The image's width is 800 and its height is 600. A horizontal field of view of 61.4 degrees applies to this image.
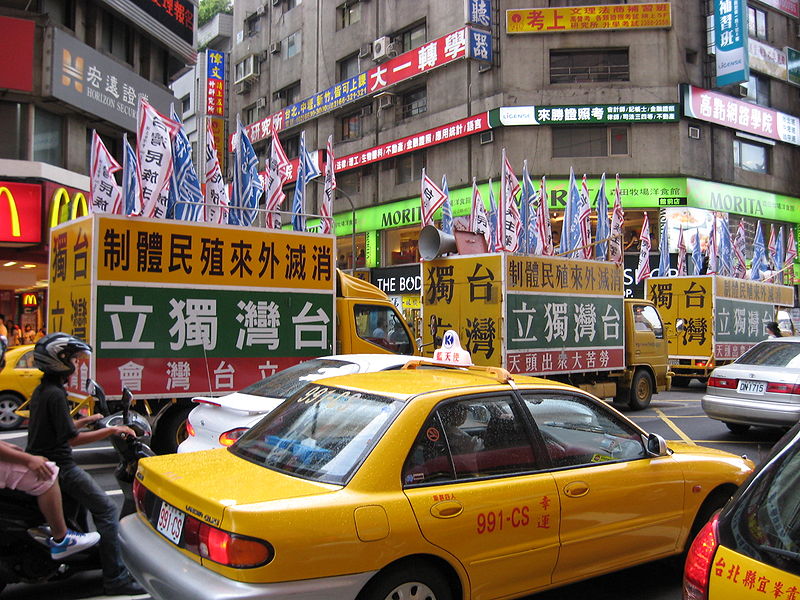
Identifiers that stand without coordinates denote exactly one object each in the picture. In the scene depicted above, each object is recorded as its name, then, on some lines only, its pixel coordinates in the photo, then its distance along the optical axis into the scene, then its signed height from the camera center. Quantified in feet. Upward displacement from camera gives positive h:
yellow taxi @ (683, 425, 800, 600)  6.95 -2.44
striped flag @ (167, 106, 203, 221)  36.76 +7.88
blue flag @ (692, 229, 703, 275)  84.43 +8.68
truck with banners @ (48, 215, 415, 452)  25.86 +0.70
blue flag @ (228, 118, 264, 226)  42.29 +9.14
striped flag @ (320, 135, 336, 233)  42.39 +8.43
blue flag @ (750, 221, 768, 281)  84.24 +8.32
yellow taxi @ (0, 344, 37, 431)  34.94 -3.27
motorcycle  12.32 -4.15
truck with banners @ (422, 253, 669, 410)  38.06 +0.12
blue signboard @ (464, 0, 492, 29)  92.58 +42.78
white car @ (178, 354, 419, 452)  19.94 -2.46
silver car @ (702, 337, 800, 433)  29.09 -3.03
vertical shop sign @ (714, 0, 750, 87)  90.74 +38.11
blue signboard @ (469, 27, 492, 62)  92.32 +38.10
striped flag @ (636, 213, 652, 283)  74.46 +7.49
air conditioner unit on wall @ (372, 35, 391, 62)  107.24 +43.68
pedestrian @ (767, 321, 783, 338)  57.16 -0.71
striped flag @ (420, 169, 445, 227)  54.08 +9.91
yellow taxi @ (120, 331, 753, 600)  9.73 -2.92
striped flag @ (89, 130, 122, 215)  36.04 +7.50
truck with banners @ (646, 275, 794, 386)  57.21 +0.16
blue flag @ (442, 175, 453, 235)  58.49 +9.06
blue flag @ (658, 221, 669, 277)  76.23 +7.29
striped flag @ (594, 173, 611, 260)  61.87 +9.28
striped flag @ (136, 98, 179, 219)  34.40 +8.48
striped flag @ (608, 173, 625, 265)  64.39 +9.81
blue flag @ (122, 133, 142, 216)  37.14 +7.77
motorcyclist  13.06 -2.39
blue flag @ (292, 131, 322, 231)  43.98 +10.04
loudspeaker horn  40.57 +4.77
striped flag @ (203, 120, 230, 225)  41.93 +8.95
